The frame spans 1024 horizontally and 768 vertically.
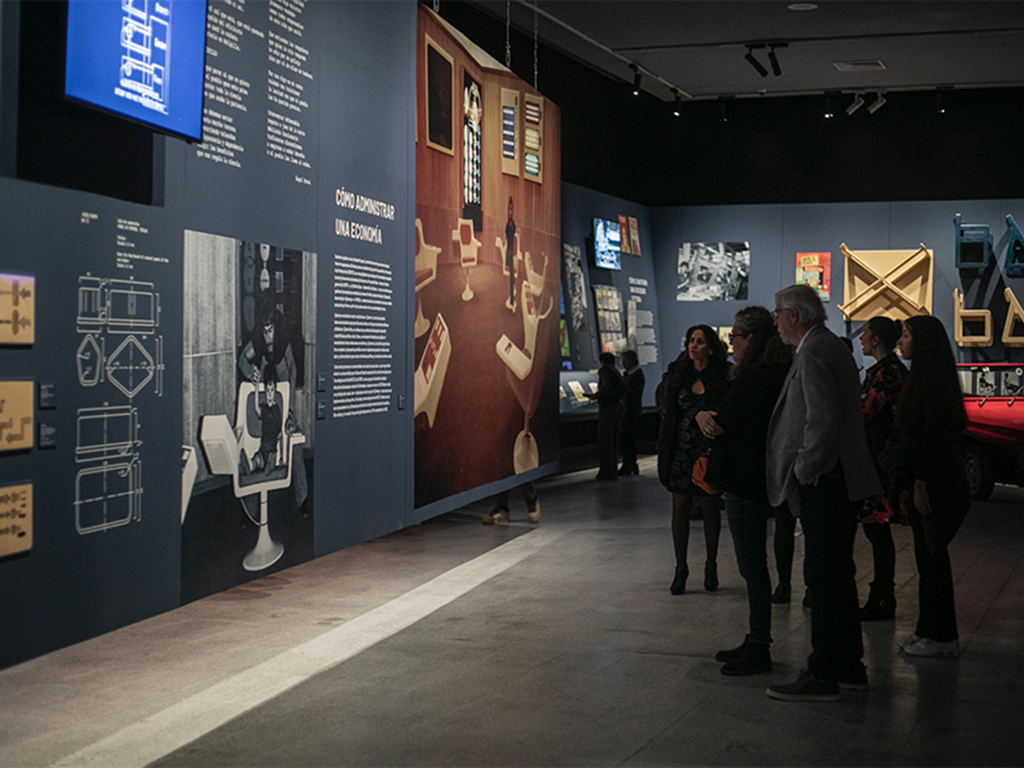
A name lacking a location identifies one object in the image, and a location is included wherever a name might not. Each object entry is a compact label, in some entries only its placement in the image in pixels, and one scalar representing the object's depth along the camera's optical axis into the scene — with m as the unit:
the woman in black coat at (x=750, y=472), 4.50
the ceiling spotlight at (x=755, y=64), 13.20
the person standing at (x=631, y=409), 13.21
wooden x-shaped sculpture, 15.39
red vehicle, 10.38
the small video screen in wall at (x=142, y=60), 3.45
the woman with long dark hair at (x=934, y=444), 4.67
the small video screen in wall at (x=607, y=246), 14.60
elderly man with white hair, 4.16
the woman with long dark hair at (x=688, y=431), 6.11
